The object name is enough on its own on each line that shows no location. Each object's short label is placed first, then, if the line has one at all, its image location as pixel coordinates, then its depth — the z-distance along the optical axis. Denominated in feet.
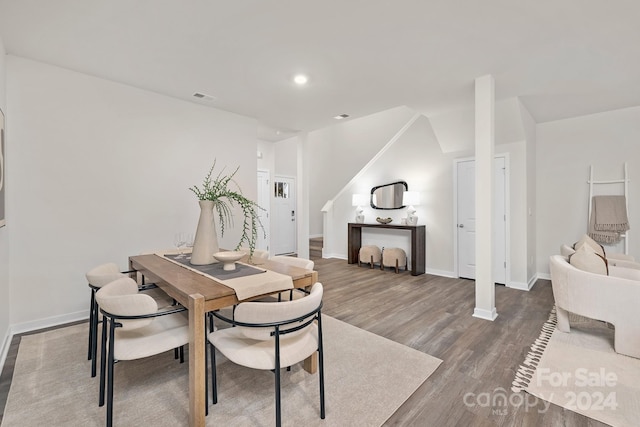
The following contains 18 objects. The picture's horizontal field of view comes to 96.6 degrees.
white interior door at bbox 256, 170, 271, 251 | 20.15
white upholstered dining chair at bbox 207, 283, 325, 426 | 4.63
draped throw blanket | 13.03
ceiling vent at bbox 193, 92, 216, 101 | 11.66
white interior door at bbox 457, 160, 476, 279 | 15.10
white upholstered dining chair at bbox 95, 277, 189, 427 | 4.91
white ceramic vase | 7.29
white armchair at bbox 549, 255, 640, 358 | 7.30
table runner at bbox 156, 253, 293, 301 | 5.46
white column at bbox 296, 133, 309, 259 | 17.84
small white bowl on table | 6.68
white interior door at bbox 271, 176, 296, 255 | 22.73
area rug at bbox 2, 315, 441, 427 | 5.30
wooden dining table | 4.83
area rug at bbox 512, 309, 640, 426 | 5.57
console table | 16.29
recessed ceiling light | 10.16
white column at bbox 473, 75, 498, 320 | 9.89
